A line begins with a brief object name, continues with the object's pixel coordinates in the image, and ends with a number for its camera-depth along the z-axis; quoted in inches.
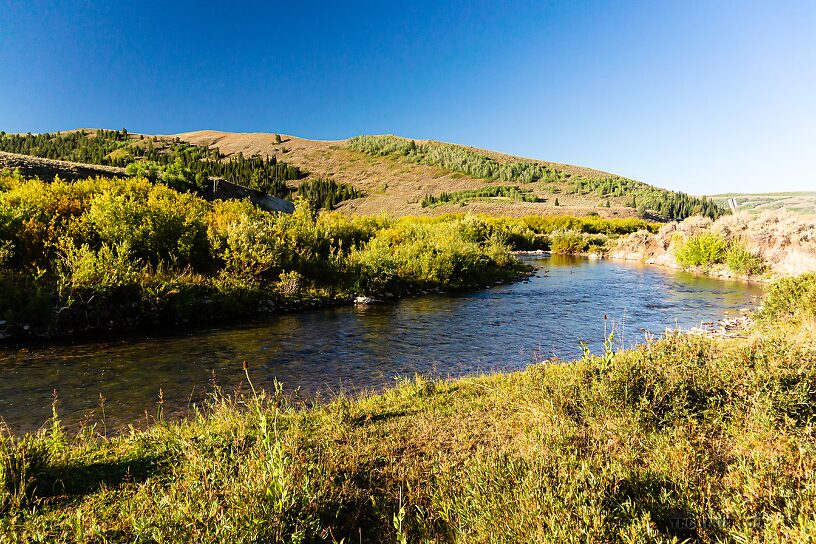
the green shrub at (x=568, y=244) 2219.5
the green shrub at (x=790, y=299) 462.4
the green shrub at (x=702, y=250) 1354.6
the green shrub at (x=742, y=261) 1205.1
